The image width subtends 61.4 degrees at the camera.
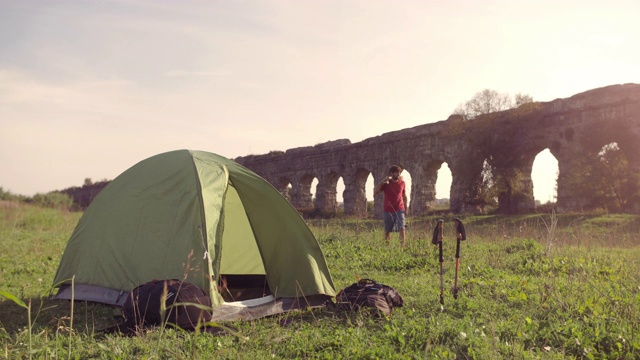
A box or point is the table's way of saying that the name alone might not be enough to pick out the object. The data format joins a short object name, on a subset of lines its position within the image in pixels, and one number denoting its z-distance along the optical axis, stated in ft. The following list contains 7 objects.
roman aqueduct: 56.29
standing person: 32.24
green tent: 17.31
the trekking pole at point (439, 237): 17.12
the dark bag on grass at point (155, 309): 13.99
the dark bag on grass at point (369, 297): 16.06
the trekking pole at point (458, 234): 17.43
